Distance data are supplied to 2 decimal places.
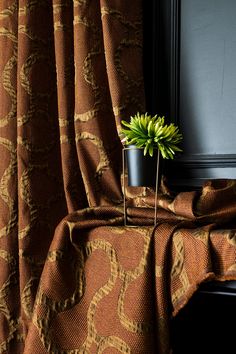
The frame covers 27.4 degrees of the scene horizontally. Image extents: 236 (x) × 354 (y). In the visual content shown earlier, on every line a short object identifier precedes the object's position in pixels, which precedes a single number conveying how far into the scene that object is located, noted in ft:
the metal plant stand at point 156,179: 2.84
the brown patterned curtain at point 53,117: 3.46
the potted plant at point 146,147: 2.84
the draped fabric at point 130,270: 2.53
